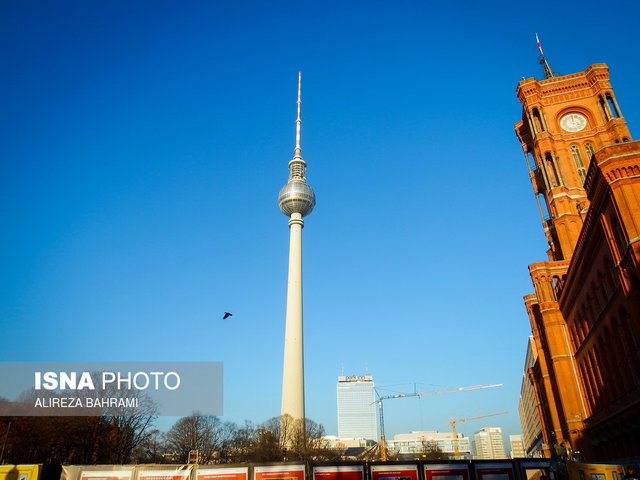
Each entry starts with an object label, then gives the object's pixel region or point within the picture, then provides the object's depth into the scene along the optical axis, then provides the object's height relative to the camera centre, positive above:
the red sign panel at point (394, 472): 17.19 +0.38
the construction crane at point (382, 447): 131.77 +9.16
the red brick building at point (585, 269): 26.83 +13.60
